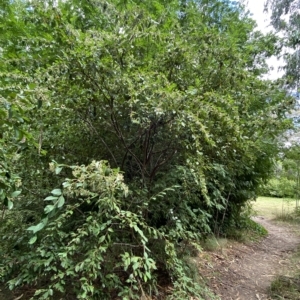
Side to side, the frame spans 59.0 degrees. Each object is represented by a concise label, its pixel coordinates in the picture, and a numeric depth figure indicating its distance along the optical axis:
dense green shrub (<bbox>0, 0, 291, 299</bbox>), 1.73
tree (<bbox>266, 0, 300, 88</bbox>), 5.83
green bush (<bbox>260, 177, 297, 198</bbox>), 7.84
